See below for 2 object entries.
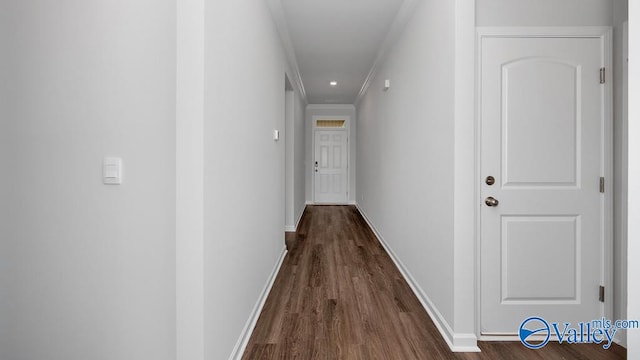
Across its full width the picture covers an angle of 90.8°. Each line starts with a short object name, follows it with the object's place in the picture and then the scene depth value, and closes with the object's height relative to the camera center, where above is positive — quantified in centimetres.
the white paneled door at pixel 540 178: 199 -1
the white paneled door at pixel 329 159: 827 +47
